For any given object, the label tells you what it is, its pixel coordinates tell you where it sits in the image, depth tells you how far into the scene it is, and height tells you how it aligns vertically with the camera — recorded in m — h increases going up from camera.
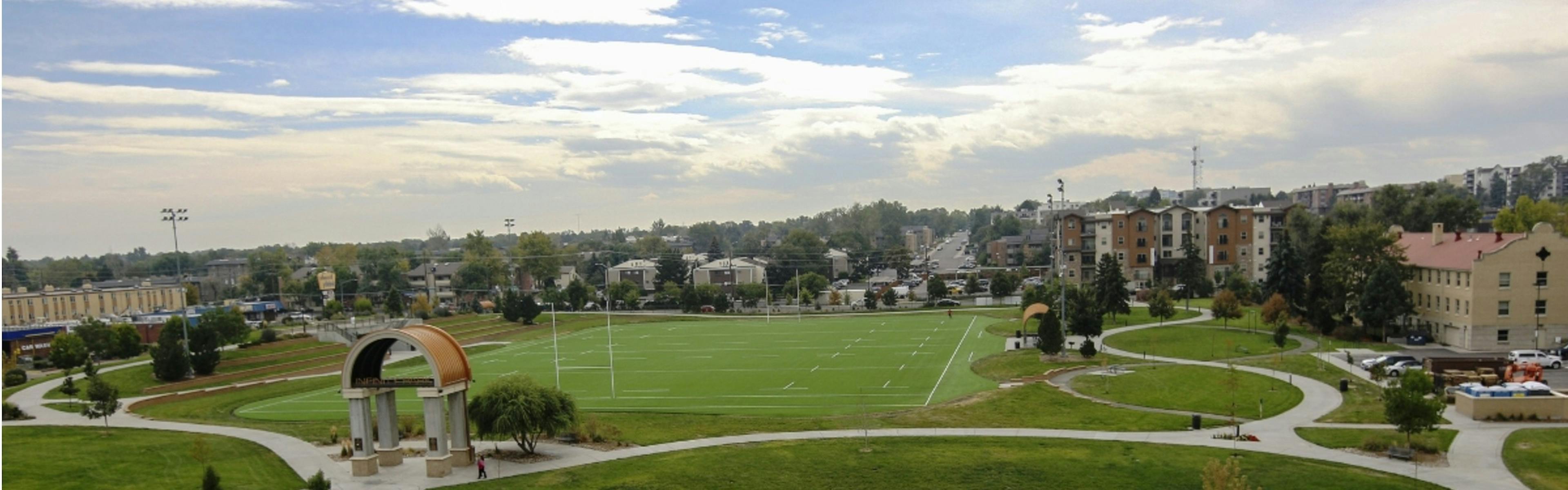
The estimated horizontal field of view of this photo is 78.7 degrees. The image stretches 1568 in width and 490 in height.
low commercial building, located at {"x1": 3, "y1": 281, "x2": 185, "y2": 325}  103.69 -8.82
